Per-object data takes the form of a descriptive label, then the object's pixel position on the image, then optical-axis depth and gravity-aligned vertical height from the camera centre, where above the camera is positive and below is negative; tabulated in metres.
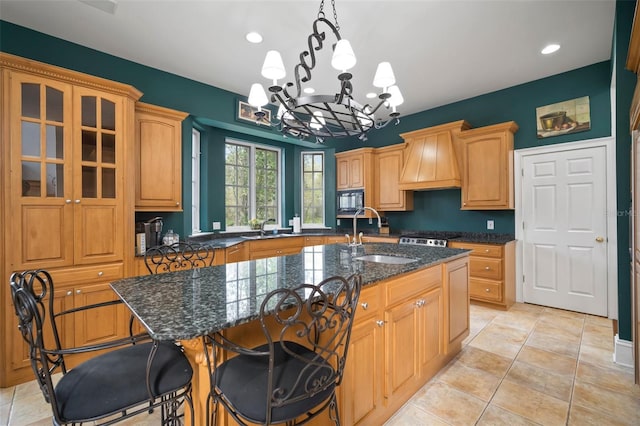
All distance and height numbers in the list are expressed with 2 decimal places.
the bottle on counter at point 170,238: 3.15 -0.27
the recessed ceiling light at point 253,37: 2.69 +1.69
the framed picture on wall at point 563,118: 3.51 +1.19
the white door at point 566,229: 3.37 -0.22
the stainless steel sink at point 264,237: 4.09 -0.36
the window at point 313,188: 5.57 +0.49
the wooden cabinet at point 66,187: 2.10 +0.22
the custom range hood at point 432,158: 4.21 +0.84
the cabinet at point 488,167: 3.87 +0.63
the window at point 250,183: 4.63 +0.52
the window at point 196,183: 4.15 +0.45
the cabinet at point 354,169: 5.22 +0.82
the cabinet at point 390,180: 4.98 +0.58
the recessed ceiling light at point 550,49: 3.01 +1.74
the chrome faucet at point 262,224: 4.80 -0.18
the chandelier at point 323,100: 1.68 +0.74
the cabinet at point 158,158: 2.91 +0.59
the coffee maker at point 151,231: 2.98 -0.18
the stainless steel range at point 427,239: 4.07 -0.39
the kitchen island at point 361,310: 1.14 -0.48
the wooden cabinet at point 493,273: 3.62 -0.79
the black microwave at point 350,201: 5.23 +0.23
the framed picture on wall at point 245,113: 4.02 +1.43
